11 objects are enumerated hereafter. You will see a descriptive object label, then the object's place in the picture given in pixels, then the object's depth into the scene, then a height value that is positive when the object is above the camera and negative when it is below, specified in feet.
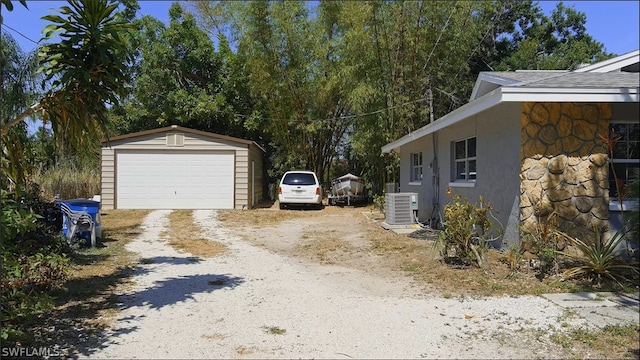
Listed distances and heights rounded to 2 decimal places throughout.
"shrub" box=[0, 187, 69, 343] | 12.58 -3.02
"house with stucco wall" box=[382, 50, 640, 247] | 21.35 +2.17
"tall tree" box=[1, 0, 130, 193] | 13.97 +3.68
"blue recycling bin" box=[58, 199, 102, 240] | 29.07 -1.38
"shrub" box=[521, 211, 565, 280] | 20.97 -2.59
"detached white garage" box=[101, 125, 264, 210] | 56.59 +2.09
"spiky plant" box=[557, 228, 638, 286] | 19.62 -3.19
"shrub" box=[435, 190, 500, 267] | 23.27 -2.23
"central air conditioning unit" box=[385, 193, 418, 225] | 39.75 -1.67
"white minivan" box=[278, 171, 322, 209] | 57.31 -0.35
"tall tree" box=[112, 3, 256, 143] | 72.90 +17.22
